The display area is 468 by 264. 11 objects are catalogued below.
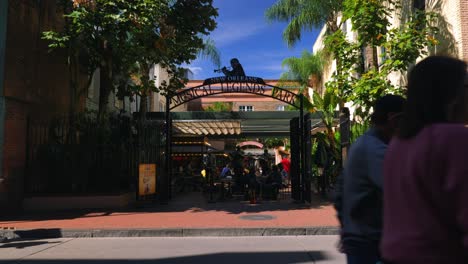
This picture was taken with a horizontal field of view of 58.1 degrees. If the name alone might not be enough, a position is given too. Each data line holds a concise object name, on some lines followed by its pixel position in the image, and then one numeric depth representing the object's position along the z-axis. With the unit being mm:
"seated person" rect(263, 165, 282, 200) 15344
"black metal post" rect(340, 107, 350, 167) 12320
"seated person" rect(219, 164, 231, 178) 15212
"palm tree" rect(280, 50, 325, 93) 30875
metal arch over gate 13750
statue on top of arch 14555
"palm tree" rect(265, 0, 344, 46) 19031
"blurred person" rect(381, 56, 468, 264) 1402
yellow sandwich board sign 13530
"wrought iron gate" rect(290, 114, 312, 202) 13648
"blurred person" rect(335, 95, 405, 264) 2324
